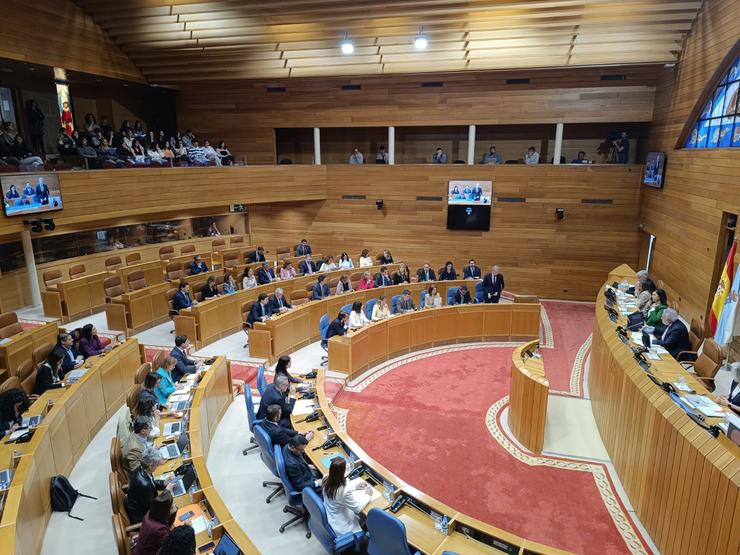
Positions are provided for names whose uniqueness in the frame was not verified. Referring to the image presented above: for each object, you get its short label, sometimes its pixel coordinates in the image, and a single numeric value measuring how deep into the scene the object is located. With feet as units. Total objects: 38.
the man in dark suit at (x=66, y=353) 22.11
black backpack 16.55
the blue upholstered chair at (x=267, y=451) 16.66
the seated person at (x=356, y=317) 30.83
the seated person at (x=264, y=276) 39.04
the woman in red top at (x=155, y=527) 11.75
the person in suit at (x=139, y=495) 13.96
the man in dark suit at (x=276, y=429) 16.83
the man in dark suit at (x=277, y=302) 33.49
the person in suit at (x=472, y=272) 42.16
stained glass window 28.55
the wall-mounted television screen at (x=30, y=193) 30.89
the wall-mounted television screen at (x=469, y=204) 48.83
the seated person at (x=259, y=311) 32.01
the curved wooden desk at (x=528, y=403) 21.65
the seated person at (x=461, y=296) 36.42
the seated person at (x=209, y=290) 34.32
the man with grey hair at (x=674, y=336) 23.18
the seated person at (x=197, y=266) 39.88
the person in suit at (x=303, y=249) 49.07
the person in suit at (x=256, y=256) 45.27
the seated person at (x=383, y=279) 39.83
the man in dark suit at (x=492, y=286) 37.99
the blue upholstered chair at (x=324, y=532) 13.43
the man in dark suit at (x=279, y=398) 19.22
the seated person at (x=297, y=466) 15.65
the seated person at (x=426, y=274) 41.93
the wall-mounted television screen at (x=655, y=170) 39.22
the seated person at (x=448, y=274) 41.70
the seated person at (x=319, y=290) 36.22
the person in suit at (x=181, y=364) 23.30
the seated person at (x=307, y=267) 43.37
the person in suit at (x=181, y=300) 33.32
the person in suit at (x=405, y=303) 34.55
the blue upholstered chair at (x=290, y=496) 15.69
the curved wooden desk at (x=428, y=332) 28.68
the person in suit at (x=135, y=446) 15.60
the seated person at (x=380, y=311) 32.68
